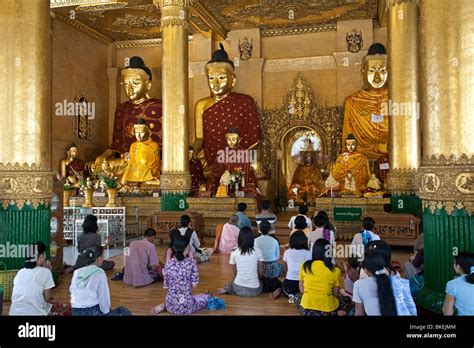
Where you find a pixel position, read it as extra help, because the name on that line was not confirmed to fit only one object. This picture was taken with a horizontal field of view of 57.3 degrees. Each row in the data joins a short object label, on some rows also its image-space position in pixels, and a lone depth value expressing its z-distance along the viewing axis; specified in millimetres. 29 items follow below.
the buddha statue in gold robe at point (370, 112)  10367
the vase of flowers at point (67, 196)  9008
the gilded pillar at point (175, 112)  8789
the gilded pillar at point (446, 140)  3527
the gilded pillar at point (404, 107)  7398
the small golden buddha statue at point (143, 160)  10469
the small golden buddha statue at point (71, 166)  10730
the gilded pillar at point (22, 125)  4594
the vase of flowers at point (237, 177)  9690
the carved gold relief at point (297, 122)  11633
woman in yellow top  3340
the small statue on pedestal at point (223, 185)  9280
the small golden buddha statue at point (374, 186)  8949
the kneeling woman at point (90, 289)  3051
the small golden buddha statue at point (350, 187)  8906
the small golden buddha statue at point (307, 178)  11875
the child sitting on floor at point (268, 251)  4680
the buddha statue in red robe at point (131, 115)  11355
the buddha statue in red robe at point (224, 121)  11633
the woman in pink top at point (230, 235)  6809
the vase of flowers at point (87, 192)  8750
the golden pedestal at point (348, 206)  8053
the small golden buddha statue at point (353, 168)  9453
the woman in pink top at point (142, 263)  4922
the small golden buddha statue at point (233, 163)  10084
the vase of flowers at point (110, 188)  8820
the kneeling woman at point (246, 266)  4301
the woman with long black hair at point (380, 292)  2508
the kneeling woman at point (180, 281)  3781
